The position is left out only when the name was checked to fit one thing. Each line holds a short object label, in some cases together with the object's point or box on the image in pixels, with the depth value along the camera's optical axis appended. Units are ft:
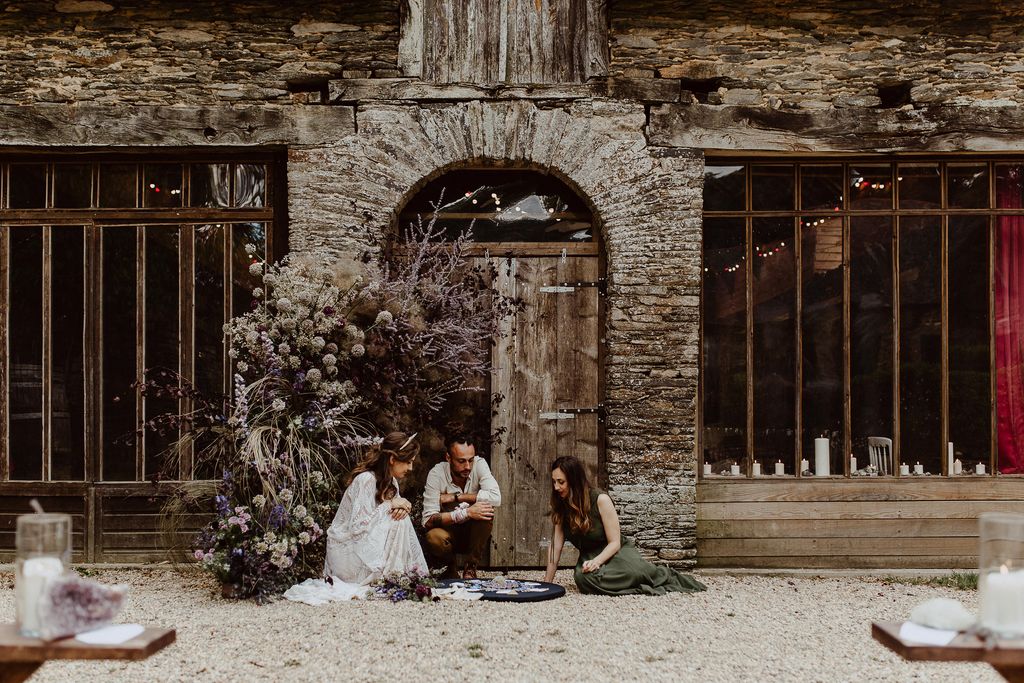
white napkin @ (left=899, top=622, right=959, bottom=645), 9.55
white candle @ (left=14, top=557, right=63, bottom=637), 9.47
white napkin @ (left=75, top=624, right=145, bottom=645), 9.39
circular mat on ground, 19.25
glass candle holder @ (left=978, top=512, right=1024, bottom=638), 9.34
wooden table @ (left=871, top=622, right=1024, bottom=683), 9.21
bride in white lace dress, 19.76
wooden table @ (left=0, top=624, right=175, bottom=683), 9.24
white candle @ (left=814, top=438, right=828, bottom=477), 24.17
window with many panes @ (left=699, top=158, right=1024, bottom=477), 24.25
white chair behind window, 24.22
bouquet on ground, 19.03
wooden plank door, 23.67
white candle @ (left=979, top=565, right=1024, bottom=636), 9.33
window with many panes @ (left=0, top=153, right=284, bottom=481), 24.13
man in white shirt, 21.17
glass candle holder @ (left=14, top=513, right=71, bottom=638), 9.49
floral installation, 19.58
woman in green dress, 20.48
